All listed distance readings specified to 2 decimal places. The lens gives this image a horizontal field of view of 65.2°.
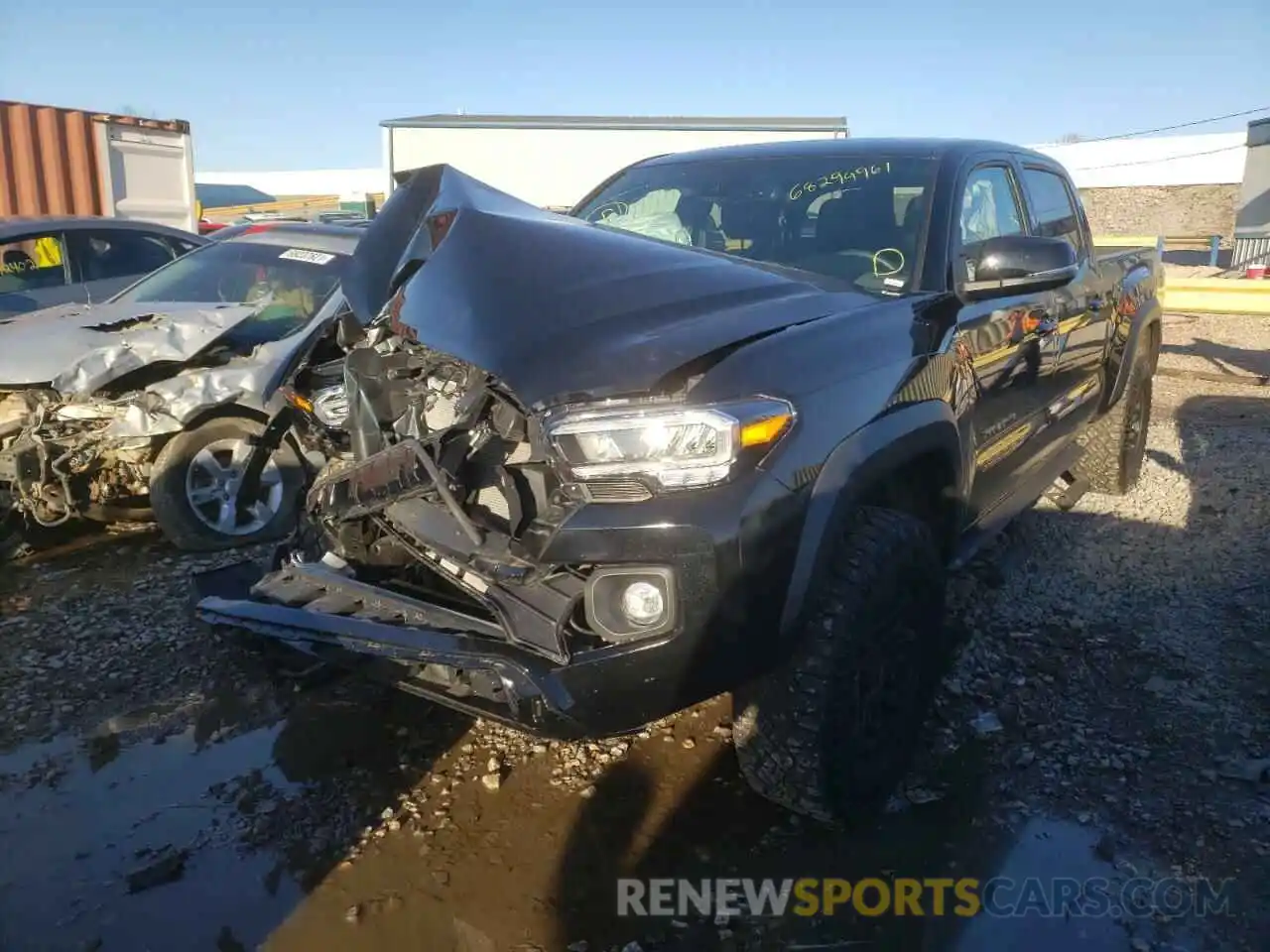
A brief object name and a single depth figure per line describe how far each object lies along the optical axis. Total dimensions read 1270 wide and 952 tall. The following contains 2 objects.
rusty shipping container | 11.54
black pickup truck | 2.23
